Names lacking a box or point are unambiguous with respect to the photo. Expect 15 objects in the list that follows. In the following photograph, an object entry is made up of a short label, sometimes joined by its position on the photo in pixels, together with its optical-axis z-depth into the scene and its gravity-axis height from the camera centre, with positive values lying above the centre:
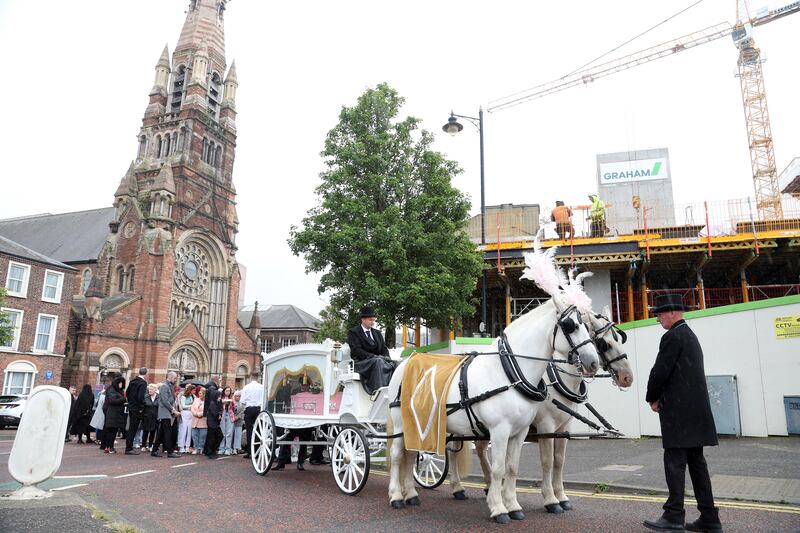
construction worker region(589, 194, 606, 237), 22.97 +6.99
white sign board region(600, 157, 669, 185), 27.72 +10.71
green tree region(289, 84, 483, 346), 16.41 +4.68
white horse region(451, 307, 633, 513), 5.79 -0.42
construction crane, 61.41 +33.78
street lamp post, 18.25 +8.34
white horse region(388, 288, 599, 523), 5.62 -0.08
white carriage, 7.37 -0.56
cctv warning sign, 12.27 +1.24
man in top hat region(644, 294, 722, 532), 4.86 -0.33
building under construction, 21.83 +5.08
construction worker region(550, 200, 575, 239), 22.48 +6.72
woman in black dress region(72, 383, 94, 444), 17.22 -1.30
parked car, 23.31 -1.78
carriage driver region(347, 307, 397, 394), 7.68 +0.30
